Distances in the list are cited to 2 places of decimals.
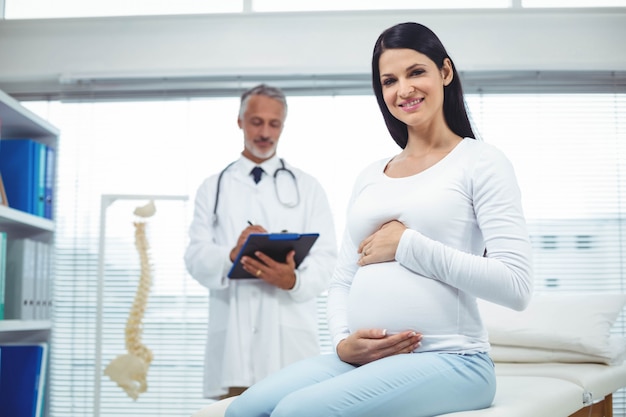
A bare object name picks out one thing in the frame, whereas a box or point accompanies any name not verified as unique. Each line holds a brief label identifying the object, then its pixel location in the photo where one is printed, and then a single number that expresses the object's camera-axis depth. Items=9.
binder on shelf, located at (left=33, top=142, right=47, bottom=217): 3.19
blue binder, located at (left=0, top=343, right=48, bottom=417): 3.08
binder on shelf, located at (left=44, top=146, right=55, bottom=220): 3.25
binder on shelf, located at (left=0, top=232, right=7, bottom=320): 2.83
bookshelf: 2.98
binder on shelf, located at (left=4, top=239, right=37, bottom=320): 3.03
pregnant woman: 1.23
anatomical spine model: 2.97
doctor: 2.61
